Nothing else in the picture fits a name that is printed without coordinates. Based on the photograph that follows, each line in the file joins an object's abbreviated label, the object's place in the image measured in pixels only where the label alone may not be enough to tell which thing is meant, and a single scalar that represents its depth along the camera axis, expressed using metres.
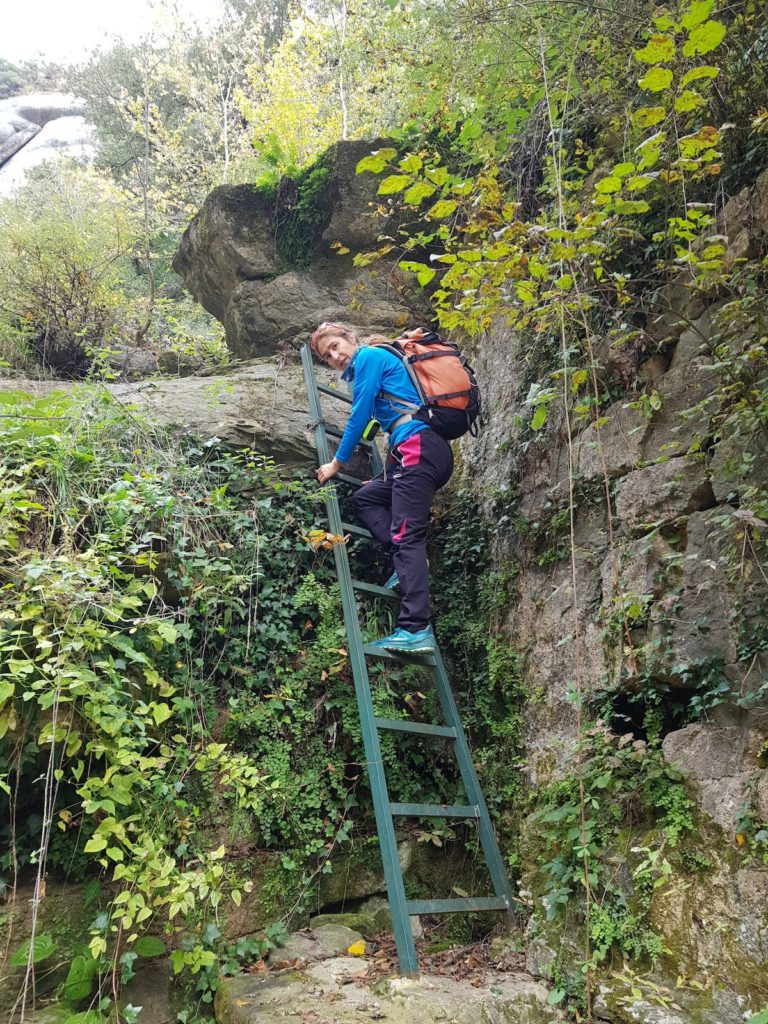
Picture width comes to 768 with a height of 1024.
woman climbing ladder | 3.96
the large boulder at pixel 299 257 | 6.42
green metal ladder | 3.06
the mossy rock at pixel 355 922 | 3.42
